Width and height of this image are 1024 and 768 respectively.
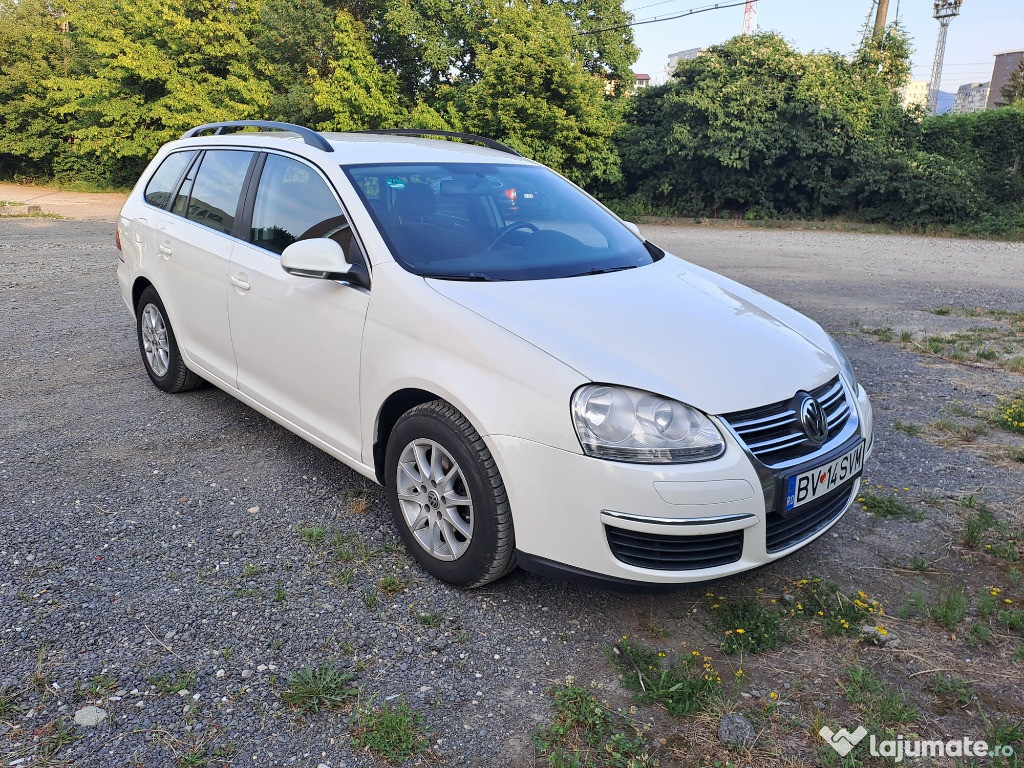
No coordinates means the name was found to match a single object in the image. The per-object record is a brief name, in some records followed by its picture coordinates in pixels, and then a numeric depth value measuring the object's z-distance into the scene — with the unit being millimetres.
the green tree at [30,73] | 29797
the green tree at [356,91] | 23750
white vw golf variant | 2562
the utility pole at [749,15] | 30655
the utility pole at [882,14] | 24406
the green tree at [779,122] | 21641
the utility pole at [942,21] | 39031
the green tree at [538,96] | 22297
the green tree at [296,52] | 25266
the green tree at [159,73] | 25422
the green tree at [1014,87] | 49188
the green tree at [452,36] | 24281
